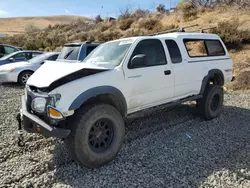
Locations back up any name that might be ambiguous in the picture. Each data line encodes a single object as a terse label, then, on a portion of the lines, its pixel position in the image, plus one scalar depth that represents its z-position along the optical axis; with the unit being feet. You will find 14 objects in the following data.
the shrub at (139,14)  90.79
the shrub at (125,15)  95.51
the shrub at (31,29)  148.14
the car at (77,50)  24.48
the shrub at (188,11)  68.08
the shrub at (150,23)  69.27
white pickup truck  10.76
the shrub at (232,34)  43.01
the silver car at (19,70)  31.37
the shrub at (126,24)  80.64
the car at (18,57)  36.55
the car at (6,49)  45.01
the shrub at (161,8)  110.42
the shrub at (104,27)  89.00
